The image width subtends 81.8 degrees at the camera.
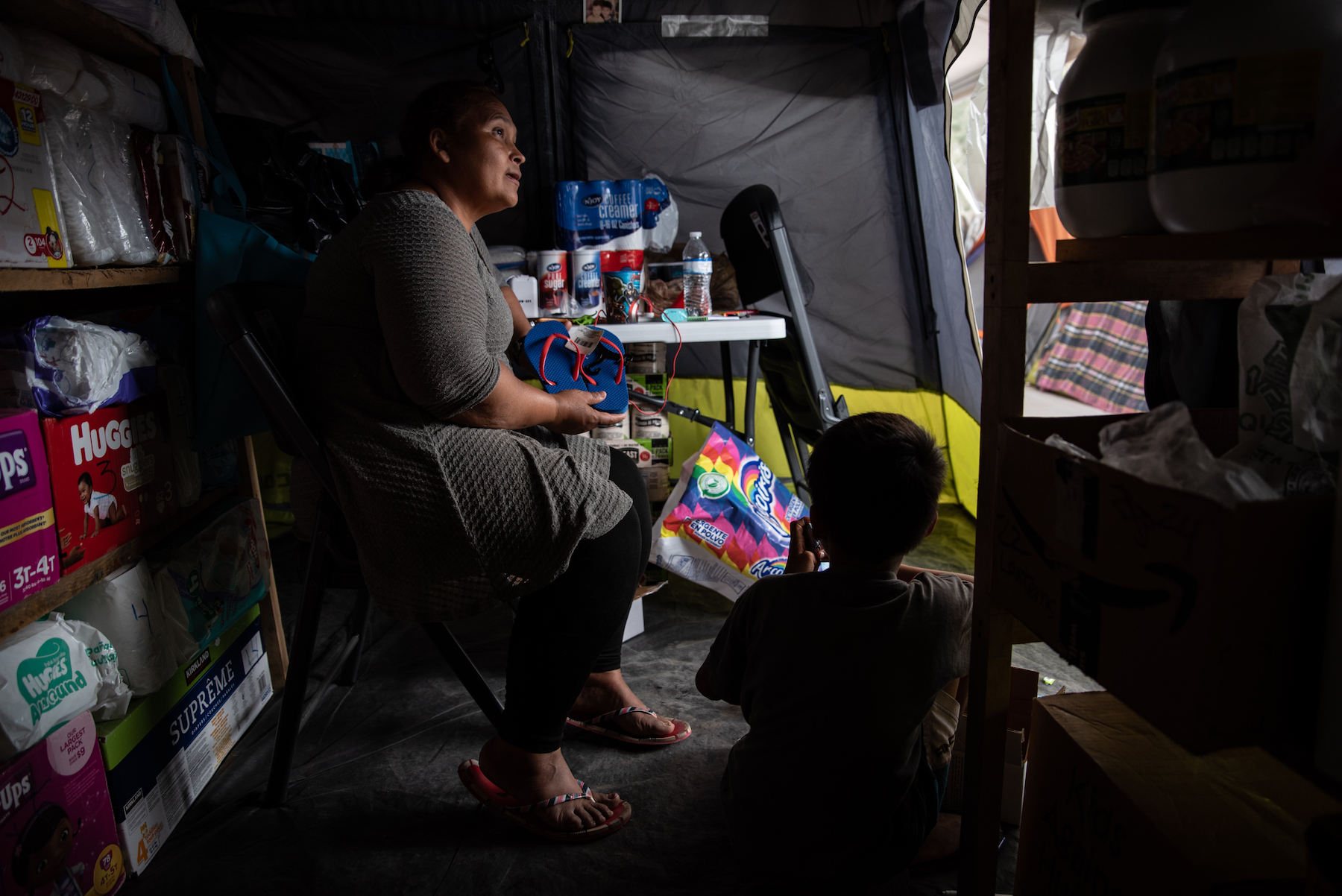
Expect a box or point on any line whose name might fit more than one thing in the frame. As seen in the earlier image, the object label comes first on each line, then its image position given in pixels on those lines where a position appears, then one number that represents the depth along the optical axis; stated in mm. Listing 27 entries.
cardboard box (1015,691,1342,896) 621
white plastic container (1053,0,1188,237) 634
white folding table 1847
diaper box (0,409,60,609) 907
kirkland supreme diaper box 1093
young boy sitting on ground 875
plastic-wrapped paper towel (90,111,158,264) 1152
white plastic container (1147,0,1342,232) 500
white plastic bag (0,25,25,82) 991
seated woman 1049
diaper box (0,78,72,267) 958
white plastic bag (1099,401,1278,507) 514
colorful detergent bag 1748
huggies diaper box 1017
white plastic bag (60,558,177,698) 1104
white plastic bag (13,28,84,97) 1053
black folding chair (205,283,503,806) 1031
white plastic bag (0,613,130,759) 874
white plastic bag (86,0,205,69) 1176
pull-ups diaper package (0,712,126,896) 875
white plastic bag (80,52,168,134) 1179
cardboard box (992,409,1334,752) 480
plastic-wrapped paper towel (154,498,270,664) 1231
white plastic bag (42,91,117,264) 1064
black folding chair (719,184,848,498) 1876
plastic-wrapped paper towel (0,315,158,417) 966
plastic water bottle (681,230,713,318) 2031
